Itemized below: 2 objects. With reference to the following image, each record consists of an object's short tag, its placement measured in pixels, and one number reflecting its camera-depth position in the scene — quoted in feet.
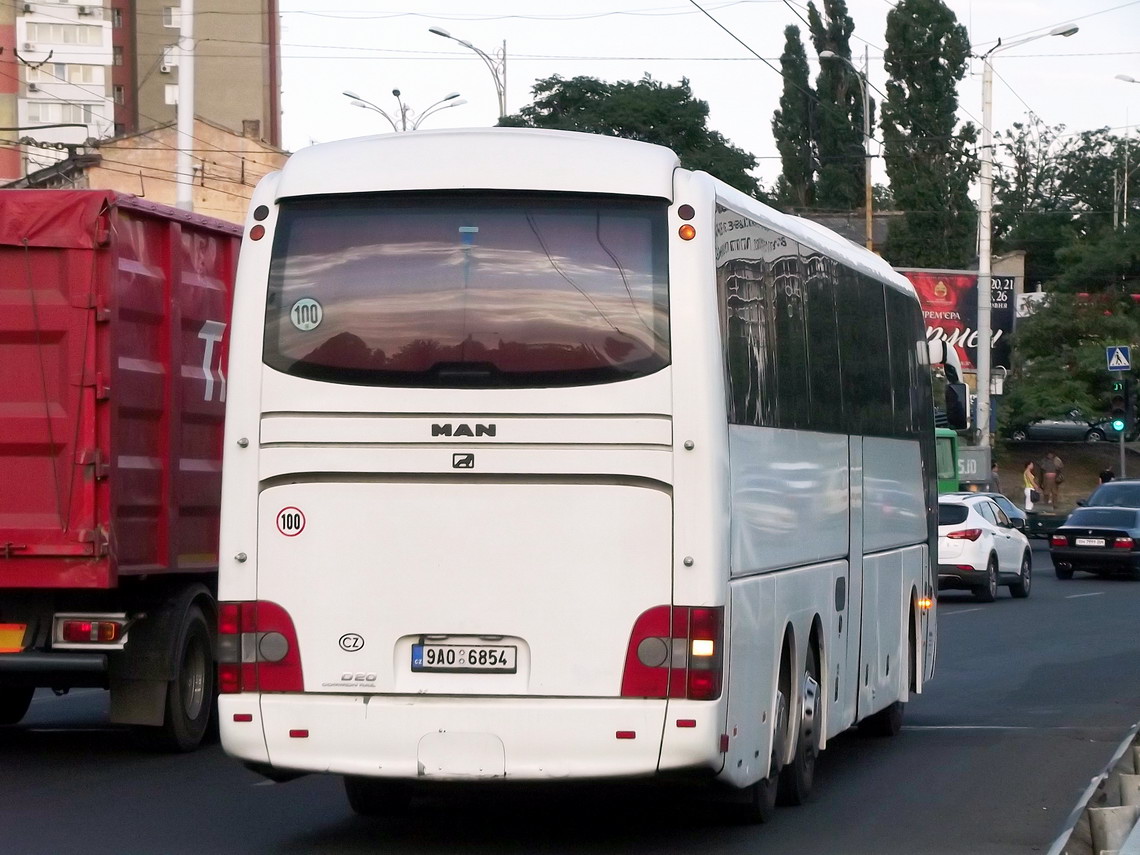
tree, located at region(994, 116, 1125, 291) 383.24
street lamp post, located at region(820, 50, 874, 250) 219.82
